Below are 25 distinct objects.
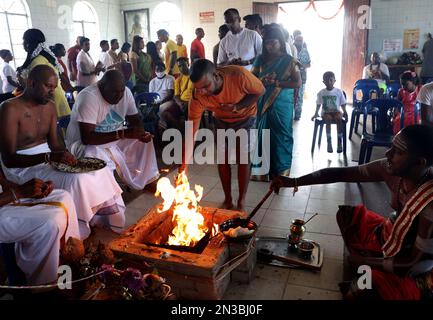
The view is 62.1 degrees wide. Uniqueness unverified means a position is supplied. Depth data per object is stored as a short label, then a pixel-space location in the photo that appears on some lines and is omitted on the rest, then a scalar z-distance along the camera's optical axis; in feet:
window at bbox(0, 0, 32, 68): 30.99
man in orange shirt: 10.26
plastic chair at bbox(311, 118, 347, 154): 19.47
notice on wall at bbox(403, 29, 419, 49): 32.78
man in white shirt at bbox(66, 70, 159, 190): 11.85
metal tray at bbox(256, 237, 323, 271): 9.09
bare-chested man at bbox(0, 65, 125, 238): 9.32
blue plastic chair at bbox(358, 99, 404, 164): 16.12
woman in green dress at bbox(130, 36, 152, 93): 27.48
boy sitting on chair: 19.04
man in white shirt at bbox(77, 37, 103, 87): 27.68
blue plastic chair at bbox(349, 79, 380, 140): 22.63
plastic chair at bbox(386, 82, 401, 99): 24.06
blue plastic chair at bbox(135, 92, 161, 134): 20.84
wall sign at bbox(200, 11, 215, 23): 38.11
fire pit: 7.68
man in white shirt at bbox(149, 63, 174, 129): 23.32
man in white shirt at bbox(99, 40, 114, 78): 31.73
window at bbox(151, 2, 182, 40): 40.63
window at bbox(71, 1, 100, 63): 37.55
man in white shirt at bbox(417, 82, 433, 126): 13.57
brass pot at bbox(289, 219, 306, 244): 9.58
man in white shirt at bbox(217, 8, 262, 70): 20.24
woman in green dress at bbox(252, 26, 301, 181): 14.10
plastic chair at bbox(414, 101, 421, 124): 17.26
